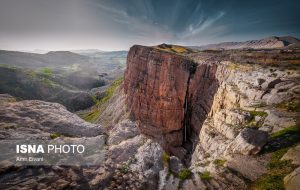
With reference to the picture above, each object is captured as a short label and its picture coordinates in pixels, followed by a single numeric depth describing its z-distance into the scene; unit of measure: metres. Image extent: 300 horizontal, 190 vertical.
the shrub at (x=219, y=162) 10.10
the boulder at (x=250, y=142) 10.04
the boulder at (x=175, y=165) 9.55
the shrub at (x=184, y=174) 9.04
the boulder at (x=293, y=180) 6.79
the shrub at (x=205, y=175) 9.01
